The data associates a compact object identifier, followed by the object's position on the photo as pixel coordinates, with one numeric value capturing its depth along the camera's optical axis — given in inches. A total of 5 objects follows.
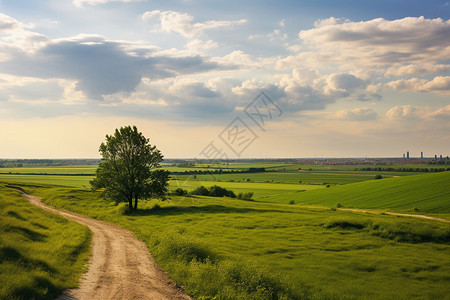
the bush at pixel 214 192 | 4060.8
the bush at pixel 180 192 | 3700.8
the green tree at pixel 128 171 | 2197.3
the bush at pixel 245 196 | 3806.6
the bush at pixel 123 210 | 2073.1
